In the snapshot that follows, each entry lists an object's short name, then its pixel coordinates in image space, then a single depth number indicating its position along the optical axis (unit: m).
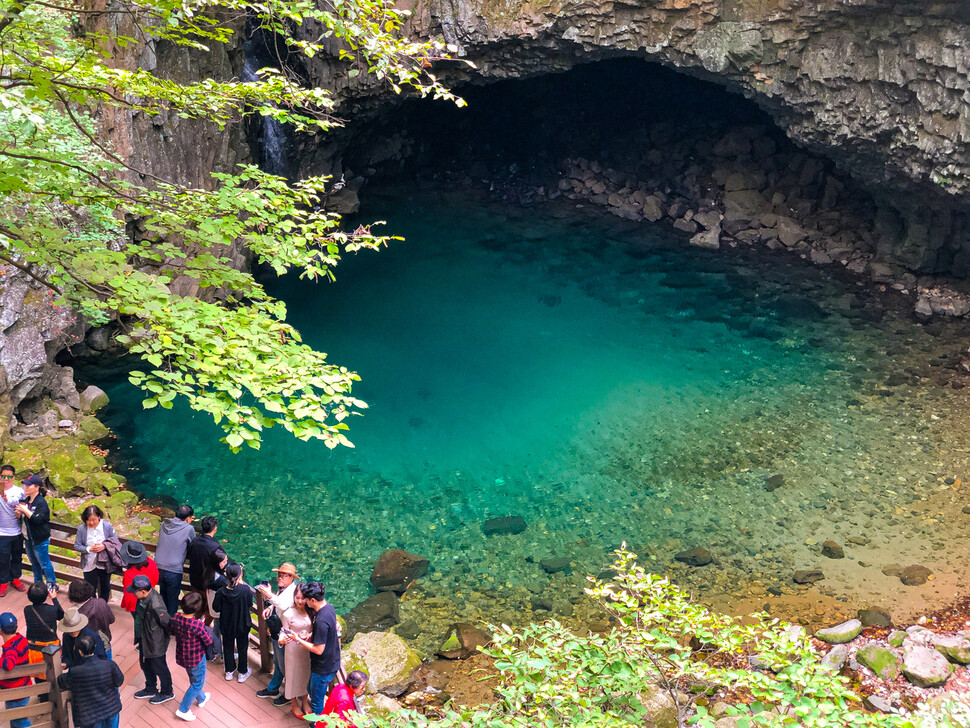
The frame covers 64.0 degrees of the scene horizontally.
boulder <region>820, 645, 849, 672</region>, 10.89
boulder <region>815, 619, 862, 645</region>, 11.30
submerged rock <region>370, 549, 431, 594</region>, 12.88
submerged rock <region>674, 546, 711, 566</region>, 13.21
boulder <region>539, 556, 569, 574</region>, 13.20
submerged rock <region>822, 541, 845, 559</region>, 13.14
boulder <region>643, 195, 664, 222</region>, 27.67
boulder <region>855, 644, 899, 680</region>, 10.70
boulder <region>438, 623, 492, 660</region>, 11.44
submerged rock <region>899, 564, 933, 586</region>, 12.45
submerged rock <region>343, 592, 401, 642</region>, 12.02
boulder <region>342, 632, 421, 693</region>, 10.51
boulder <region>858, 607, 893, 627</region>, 11.68
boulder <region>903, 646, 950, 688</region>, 10.51
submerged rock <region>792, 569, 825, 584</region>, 12.66
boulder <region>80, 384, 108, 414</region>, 16.89
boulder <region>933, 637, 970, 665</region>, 10.90
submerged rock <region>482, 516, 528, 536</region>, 14.17
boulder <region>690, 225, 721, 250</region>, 25.59
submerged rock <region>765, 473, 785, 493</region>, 14.88
